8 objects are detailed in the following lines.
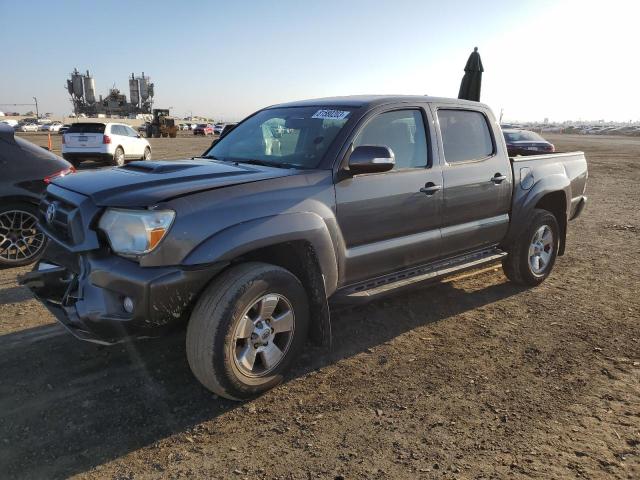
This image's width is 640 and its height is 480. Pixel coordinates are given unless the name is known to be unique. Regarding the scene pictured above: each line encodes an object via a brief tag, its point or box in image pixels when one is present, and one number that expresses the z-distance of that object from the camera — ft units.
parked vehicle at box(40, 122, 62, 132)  196.83
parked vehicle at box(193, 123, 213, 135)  192.34
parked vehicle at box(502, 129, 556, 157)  56.59
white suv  52.13
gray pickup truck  8.74
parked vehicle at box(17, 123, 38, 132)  201.82
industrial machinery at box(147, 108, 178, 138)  160.04
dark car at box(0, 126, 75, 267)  17.39
